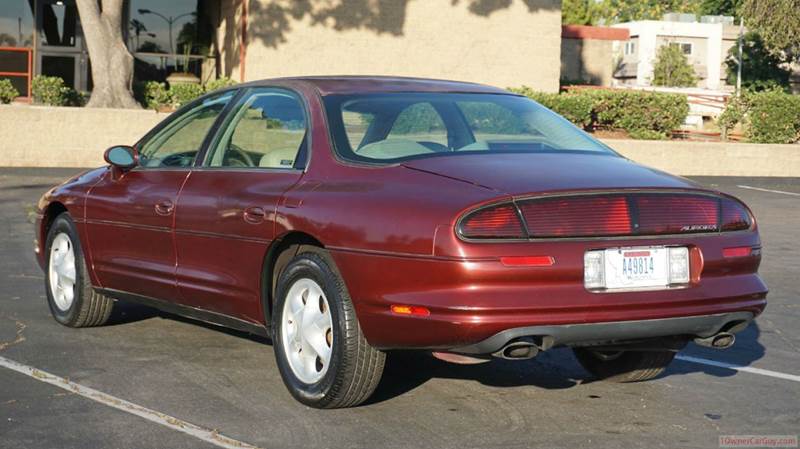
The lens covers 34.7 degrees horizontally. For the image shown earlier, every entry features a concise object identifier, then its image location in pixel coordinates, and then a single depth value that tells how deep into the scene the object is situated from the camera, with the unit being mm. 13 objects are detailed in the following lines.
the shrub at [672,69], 82750
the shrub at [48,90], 25016
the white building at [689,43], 92125
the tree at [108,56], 24531
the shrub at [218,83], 26956
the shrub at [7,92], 23953
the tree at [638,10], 118962
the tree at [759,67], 70812
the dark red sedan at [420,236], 5254
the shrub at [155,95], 26297
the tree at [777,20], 54469
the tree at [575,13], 78000
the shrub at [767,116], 28094
